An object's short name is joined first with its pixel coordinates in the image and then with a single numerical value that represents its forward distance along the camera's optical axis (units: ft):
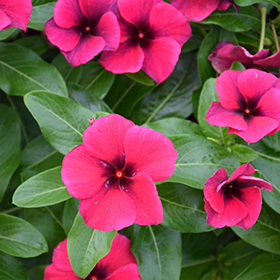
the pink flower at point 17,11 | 1.58
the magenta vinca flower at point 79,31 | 1.63
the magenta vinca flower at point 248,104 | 1.55
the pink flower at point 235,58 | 1.66
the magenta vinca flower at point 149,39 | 1.66
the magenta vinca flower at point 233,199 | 1.53
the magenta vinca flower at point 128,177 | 1.49
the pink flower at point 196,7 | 1.68
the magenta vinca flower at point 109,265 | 1.66
